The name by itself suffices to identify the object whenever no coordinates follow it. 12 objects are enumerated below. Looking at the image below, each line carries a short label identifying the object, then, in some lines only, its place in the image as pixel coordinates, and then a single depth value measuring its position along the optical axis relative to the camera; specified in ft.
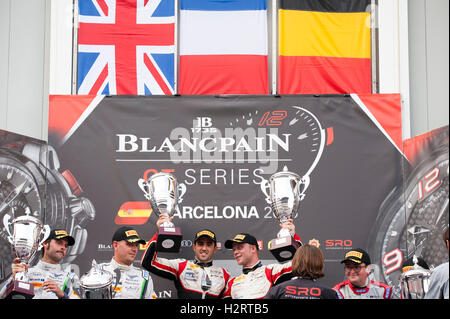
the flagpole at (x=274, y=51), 42.51
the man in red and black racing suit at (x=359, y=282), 35.32
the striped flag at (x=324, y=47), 42.37
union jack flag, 42.45
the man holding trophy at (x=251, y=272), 35.04
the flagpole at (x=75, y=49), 42.29
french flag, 42.37
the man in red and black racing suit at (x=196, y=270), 36.24
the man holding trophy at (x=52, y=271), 35.55
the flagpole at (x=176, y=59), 42.60
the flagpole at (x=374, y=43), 42.47
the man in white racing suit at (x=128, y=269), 36.55
